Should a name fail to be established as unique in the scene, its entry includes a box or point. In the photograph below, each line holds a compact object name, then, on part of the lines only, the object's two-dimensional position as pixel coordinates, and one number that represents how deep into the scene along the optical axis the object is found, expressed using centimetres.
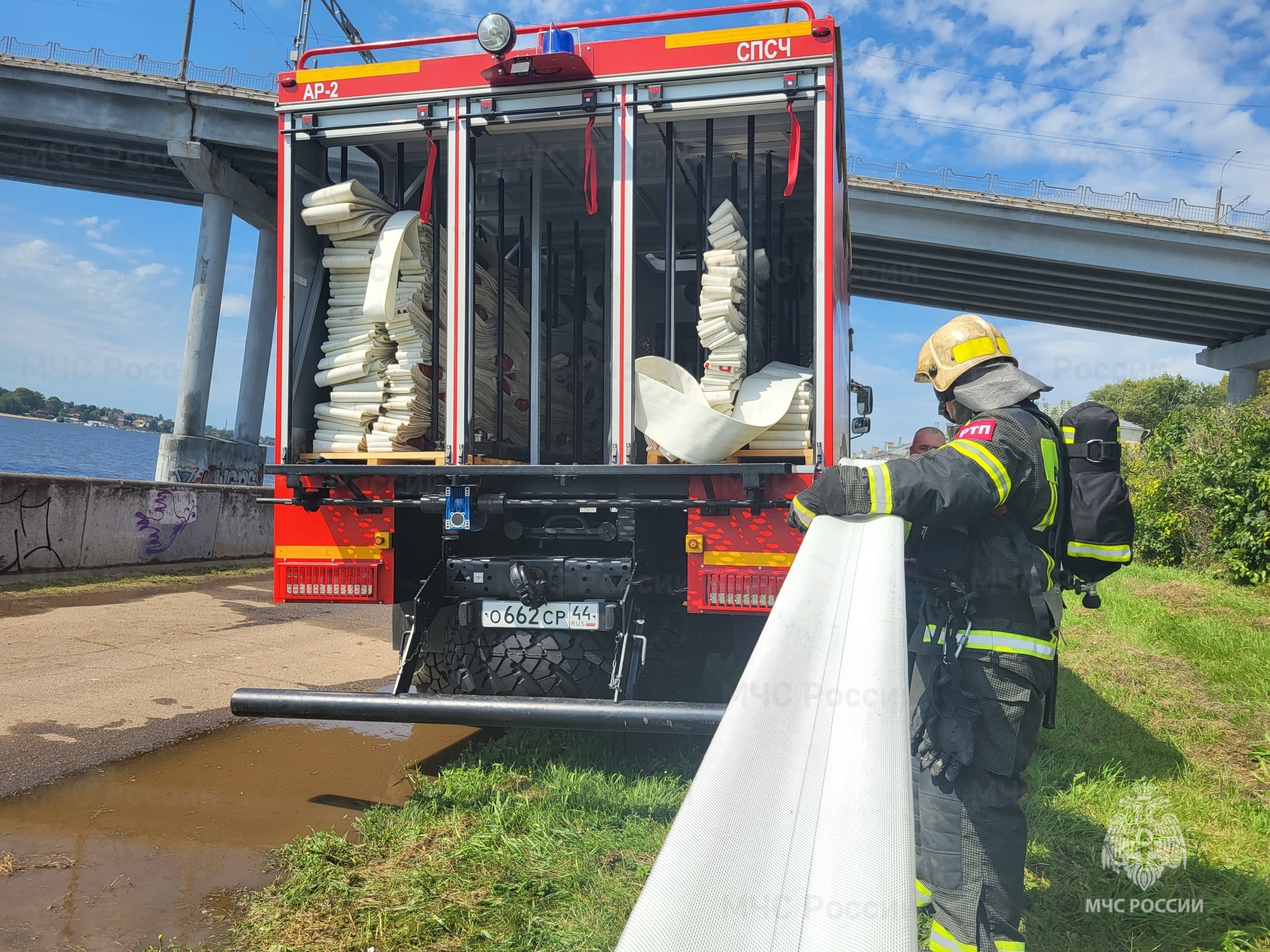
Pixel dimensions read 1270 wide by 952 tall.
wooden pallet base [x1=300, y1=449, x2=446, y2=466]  431
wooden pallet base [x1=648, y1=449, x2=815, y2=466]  402
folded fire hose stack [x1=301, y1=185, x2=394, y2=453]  453
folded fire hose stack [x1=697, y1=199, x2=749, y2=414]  423
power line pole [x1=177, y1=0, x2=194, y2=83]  2308
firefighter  248
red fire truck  401
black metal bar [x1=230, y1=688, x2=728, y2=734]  342
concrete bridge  2300
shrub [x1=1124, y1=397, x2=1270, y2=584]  1042
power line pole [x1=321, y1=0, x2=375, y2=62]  2405
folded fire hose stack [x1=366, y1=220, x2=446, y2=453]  452
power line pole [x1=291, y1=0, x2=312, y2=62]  2272
